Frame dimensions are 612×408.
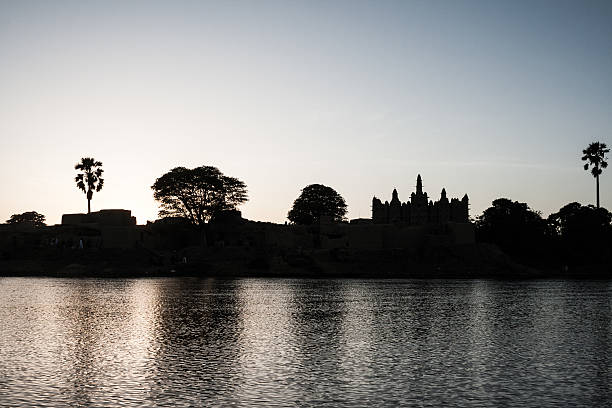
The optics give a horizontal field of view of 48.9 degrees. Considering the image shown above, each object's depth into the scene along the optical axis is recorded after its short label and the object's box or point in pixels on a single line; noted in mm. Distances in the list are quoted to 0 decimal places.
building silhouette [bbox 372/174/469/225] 134875
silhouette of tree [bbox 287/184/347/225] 143750
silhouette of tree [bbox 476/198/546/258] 111625
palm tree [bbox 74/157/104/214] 119688
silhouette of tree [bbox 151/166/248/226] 106312
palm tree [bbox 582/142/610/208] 117000
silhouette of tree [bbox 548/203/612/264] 107688
